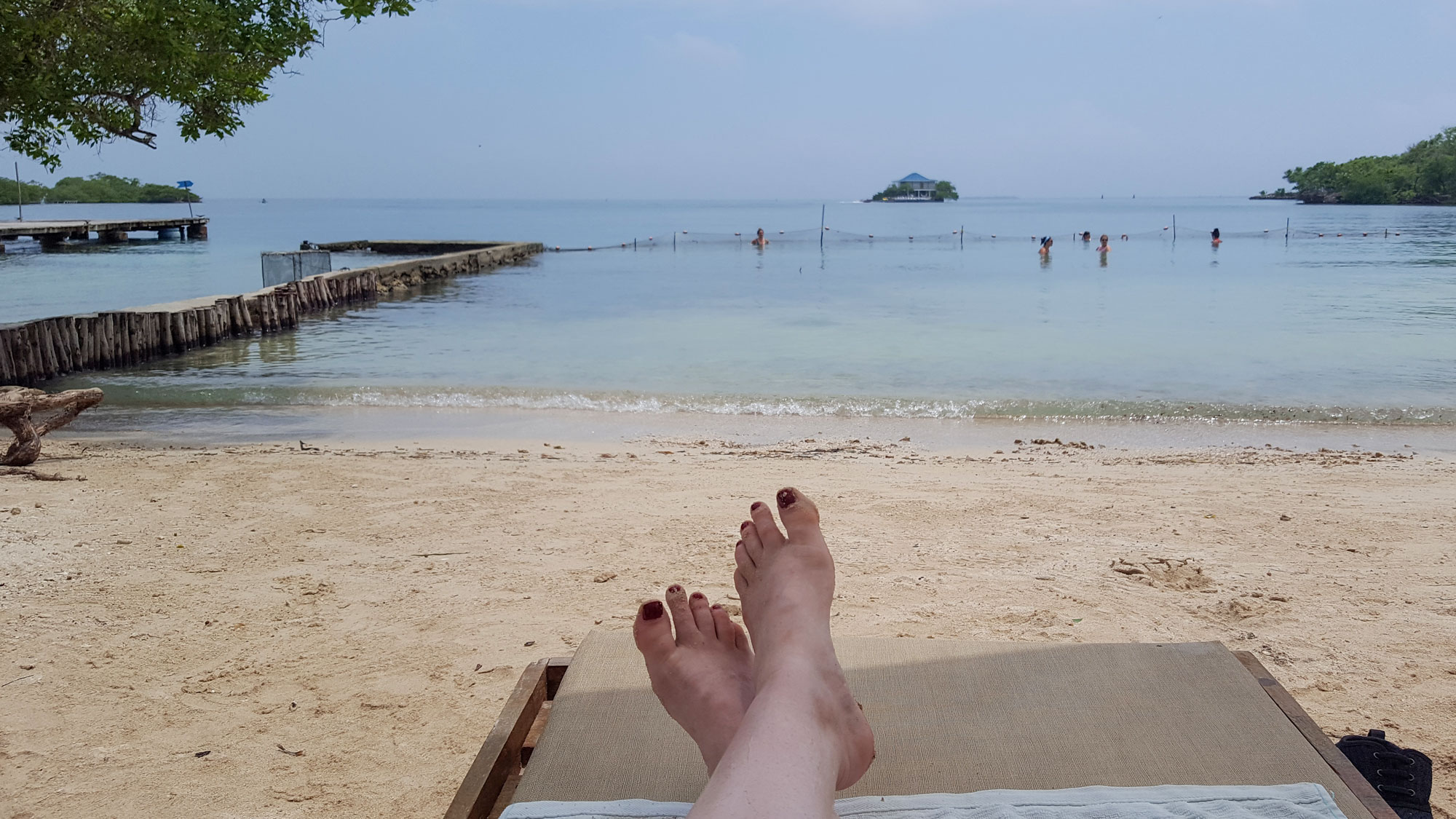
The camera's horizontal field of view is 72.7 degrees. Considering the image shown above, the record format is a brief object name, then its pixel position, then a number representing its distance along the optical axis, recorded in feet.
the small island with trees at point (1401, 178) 233.14
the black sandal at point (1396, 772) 5.74
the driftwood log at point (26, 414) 16.21
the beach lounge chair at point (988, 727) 5.53
